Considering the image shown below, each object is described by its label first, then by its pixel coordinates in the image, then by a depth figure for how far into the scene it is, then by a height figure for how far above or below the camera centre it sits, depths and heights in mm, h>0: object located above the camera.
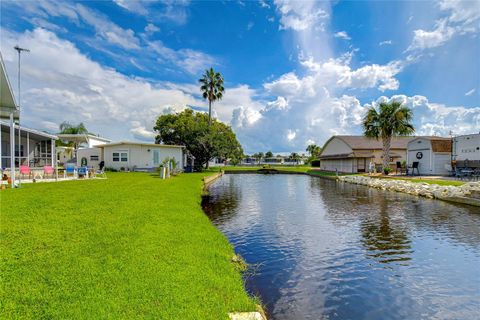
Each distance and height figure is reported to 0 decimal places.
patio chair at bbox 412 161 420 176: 30897 -471
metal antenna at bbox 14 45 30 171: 13842 +5953
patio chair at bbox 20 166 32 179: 15984 -397
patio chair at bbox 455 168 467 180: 23644 -1136
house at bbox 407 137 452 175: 29158 +690
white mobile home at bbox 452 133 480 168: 25262 +1061
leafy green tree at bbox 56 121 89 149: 60200 +7769
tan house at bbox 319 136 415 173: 41125 +1460
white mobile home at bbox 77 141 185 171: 31781 +946
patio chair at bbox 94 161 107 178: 22550 -954
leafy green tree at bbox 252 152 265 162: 113562 +2713
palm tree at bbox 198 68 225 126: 45209 +12899
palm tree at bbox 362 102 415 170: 31984 +4771
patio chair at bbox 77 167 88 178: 20359 -605
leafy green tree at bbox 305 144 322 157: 88675 +4614
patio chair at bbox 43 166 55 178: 17138 -440
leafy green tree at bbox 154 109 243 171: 37875 +4342
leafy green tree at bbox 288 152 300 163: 100750 +1991
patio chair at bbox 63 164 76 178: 20000 -523
